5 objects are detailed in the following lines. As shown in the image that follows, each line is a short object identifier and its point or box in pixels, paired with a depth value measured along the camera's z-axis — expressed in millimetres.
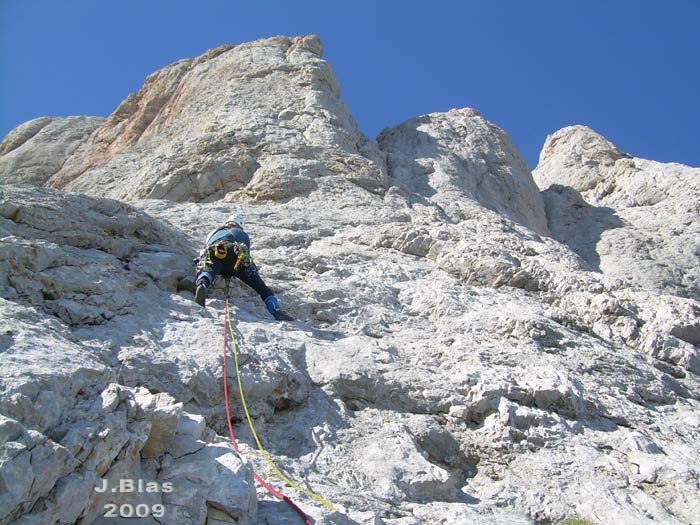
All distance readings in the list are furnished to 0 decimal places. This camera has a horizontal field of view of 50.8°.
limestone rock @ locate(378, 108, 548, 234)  16906
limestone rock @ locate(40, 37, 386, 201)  14984
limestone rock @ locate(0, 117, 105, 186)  21266
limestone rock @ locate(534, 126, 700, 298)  17594
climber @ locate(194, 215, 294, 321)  9234
